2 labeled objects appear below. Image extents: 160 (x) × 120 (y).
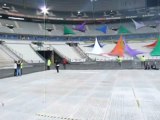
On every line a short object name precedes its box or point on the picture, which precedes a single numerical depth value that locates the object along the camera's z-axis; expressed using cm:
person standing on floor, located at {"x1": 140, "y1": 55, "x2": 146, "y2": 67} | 1462
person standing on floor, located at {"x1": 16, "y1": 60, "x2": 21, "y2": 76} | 1072
